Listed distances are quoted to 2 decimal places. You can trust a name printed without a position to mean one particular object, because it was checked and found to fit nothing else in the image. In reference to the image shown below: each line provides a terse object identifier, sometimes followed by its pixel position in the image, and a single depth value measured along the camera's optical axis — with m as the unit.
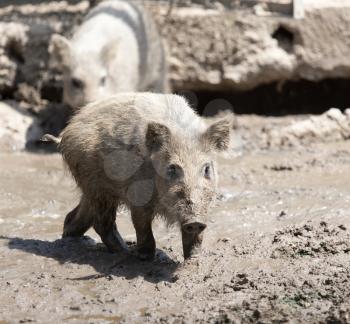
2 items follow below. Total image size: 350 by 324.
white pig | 20.05
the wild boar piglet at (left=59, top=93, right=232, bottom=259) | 10.12
